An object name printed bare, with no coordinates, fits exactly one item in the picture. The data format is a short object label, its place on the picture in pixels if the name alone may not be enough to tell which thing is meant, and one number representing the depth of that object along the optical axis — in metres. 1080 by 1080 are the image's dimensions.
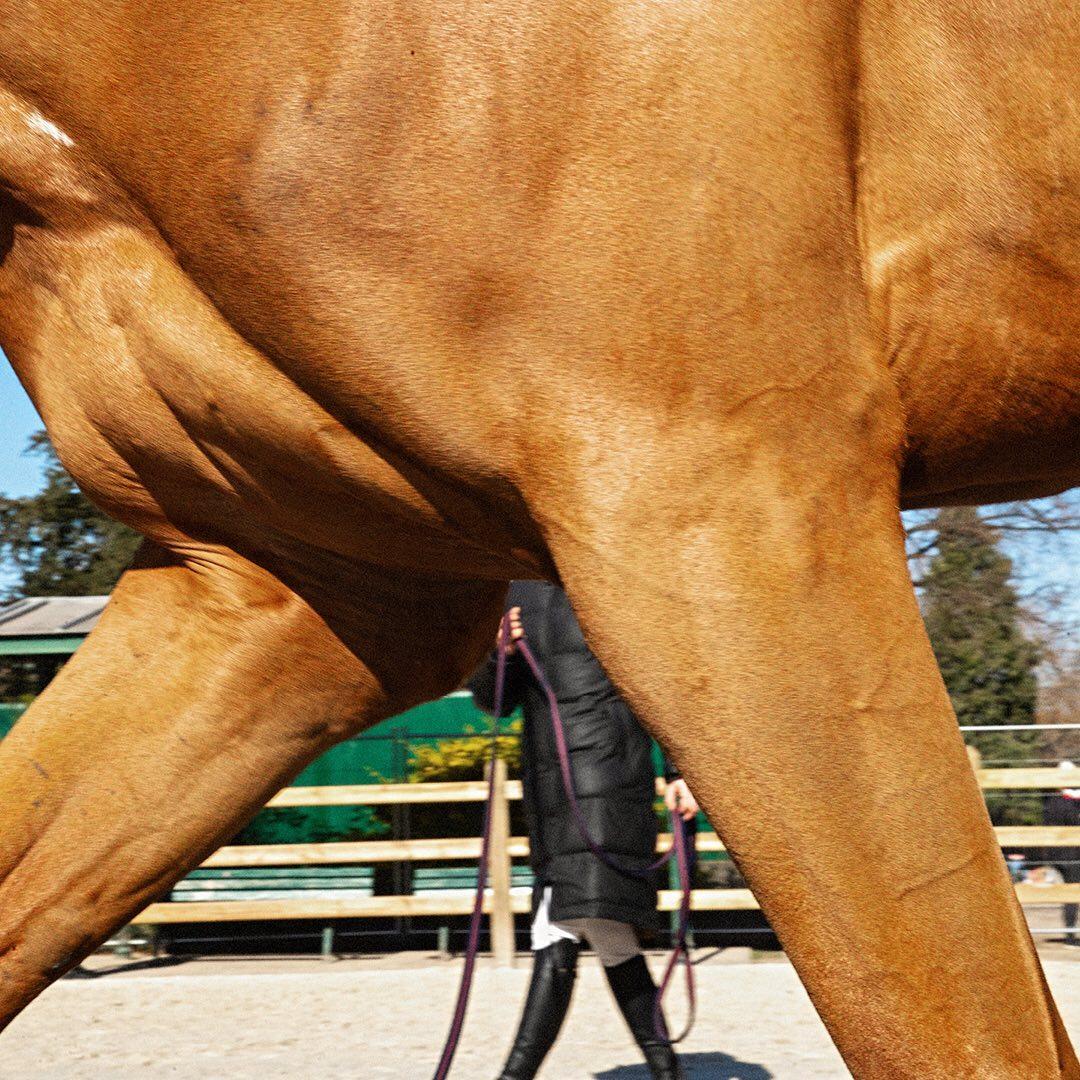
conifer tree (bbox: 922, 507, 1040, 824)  16.38
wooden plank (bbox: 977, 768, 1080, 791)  9.34
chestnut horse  1.36
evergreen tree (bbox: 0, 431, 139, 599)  19.94
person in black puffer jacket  5.17
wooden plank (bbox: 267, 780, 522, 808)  9.86
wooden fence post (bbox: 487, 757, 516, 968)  9.18
